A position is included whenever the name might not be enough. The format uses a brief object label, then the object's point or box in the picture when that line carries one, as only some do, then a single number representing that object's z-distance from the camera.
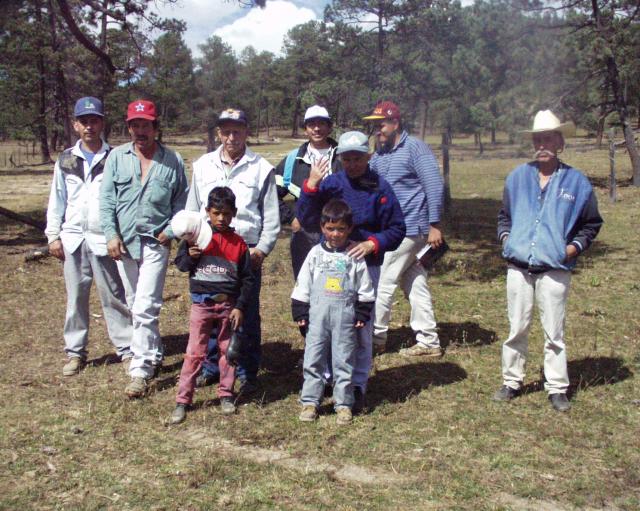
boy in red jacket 4.36
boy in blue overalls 4.29
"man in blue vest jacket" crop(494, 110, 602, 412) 4.45
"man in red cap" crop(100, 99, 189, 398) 4.93
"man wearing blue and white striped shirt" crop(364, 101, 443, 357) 5.55
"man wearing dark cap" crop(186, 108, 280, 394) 4.67
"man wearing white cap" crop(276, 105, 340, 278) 4.96
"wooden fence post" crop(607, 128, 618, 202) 15.34
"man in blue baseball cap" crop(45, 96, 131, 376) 5.21
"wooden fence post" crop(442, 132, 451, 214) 14.20
